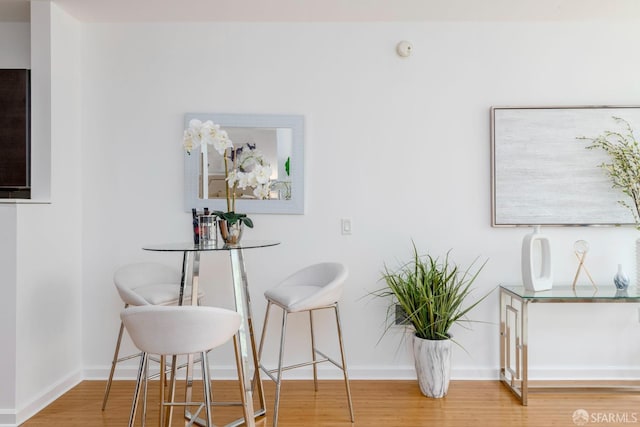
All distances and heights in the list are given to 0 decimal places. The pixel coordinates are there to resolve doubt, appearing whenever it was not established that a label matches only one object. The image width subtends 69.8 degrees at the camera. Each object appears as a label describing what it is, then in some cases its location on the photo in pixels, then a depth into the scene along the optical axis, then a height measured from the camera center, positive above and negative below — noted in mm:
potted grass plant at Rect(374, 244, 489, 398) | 2916 -681
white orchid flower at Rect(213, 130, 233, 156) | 2381 +372
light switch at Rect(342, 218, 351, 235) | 3307 -98
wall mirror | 3264 +381
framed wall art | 3229 +319
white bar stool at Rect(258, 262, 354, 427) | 2543 -470
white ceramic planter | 2908 -977
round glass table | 2268 -444
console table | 2832 -675
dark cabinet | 3098 +566
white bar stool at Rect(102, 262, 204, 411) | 2566 -457
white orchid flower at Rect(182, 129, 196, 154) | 2369 +370
